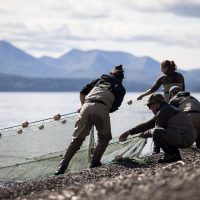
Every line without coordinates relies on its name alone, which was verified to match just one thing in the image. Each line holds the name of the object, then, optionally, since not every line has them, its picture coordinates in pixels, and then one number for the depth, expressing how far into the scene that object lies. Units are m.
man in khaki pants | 13.00
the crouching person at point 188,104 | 14.03
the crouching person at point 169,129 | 12.12
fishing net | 14.53
